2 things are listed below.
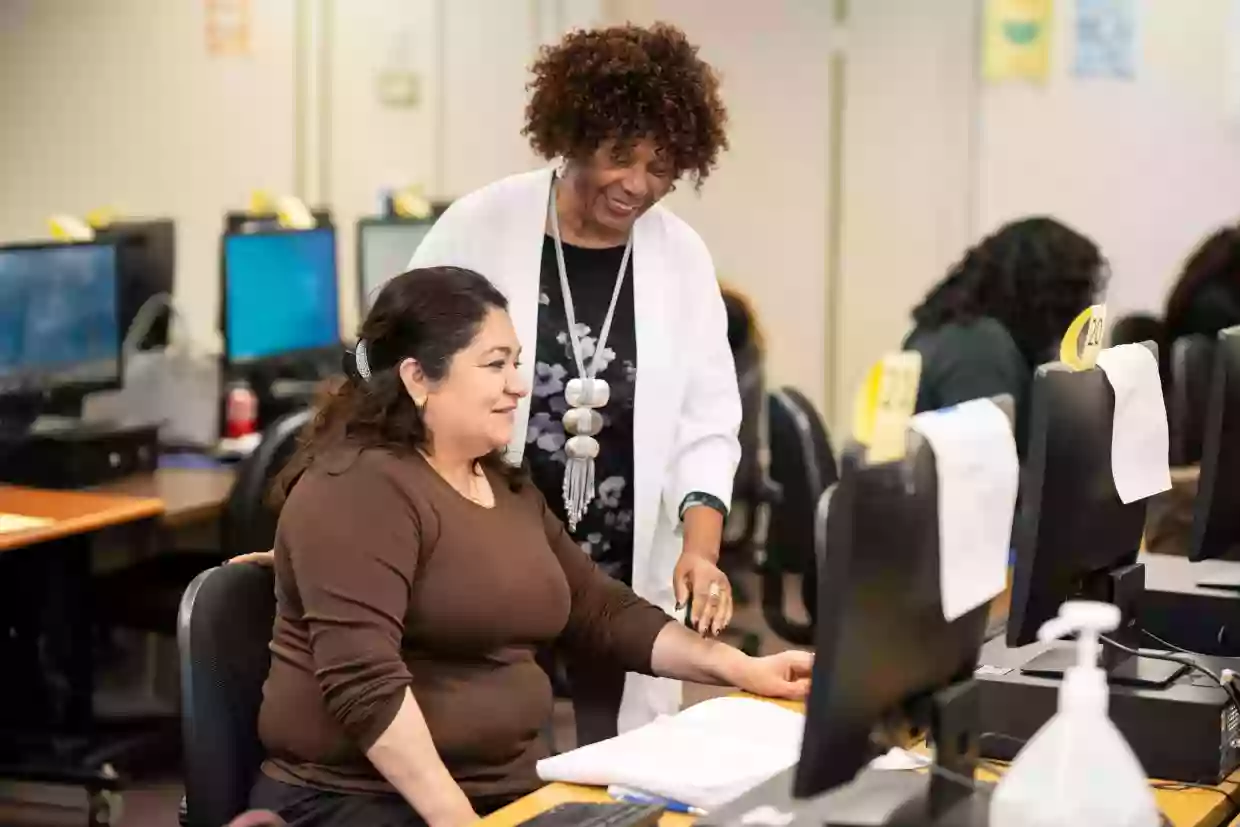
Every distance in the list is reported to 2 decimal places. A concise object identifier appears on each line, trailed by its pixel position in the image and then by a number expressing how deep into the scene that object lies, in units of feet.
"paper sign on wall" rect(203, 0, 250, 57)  21.58
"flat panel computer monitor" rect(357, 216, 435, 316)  17.34
